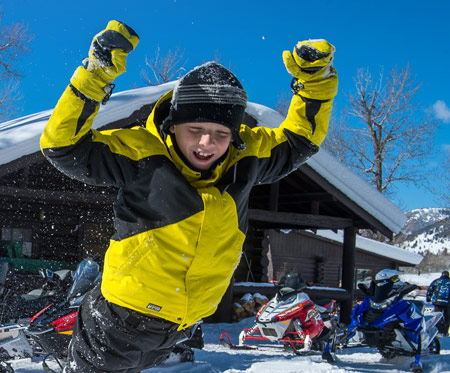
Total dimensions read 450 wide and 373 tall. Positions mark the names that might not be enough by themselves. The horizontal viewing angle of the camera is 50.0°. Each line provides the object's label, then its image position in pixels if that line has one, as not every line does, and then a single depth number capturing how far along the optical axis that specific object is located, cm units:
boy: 194
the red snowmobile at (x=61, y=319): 445
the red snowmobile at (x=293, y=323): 703
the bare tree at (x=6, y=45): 2133
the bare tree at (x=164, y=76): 2440
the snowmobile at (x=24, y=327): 454
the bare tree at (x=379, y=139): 2441
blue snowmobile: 652
